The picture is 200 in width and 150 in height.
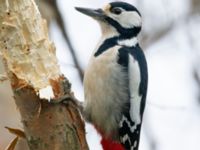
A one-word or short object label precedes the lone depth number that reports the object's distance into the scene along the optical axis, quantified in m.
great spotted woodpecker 5.55
